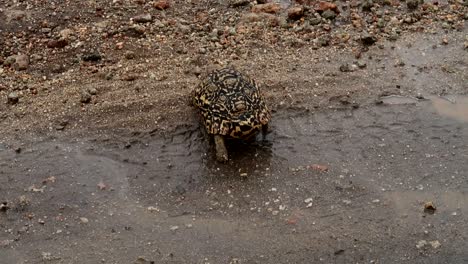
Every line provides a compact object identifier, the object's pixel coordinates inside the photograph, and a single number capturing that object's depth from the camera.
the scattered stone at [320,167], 7.98
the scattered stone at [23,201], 7.54
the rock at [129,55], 9.77
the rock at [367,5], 10.88
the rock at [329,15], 10.69
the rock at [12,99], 9.00
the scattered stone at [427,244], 7.02
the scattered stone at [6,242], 7.06
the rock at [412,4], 10.98
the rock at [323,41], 10.11
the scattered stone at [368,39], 10.12
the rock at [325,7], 10.80
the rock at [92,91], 9.16
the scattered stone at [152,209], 7.45
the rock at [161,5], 10.77
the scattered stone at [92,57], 9.70
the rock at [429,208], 7.42
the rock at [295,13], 10.62
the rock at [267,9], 10.81
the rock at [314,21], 10.55
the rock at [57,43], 9.93
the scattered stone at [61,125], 8.62
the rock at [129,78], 9.38
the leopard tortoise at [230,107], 7.90
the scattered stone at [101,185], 7.76
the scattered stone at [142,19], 10.46
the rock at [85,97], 8.99
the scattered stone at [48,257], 6.89
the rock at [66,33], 10.09
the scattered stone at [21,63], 9.55
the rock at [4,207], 7.49
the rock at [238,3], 10.95
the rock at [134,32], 10.24
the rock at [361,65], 9.73
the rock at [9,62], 9.65
